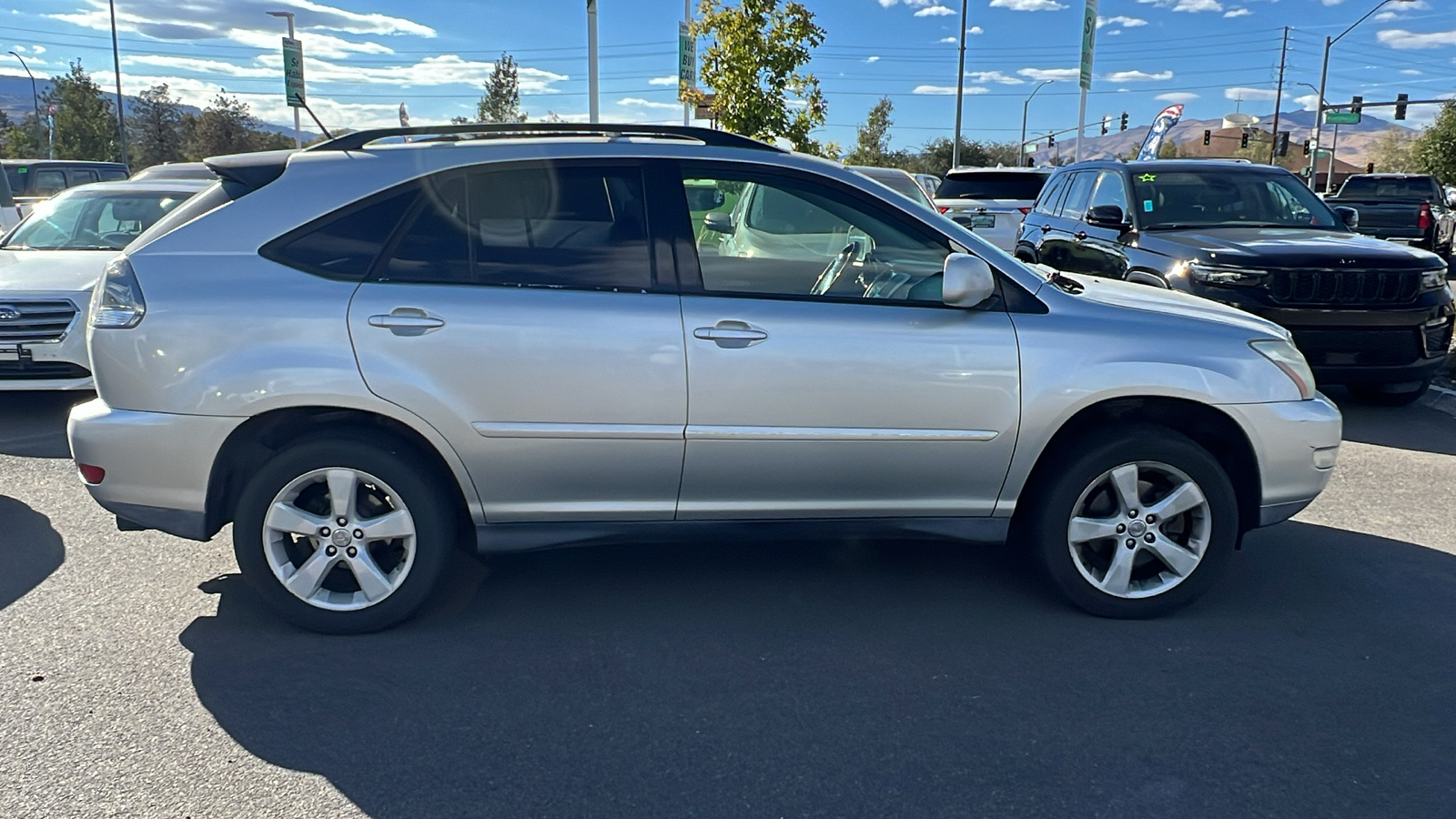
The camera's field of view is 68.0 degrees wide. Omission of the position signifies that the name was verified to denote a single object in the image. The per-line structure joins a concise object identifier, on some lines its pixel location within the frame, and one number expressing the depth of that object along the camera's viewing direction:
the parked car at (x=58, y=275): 7.25
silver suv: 3.69
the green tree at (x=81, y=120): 49.78
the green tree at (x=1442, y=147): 43.12
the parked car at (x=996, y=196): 15.05
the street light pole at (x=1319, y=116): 45.09
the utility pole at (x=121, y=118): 37.31
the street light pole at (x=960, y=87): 33.84
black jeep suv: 7.22
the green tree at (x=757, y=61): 19.25
